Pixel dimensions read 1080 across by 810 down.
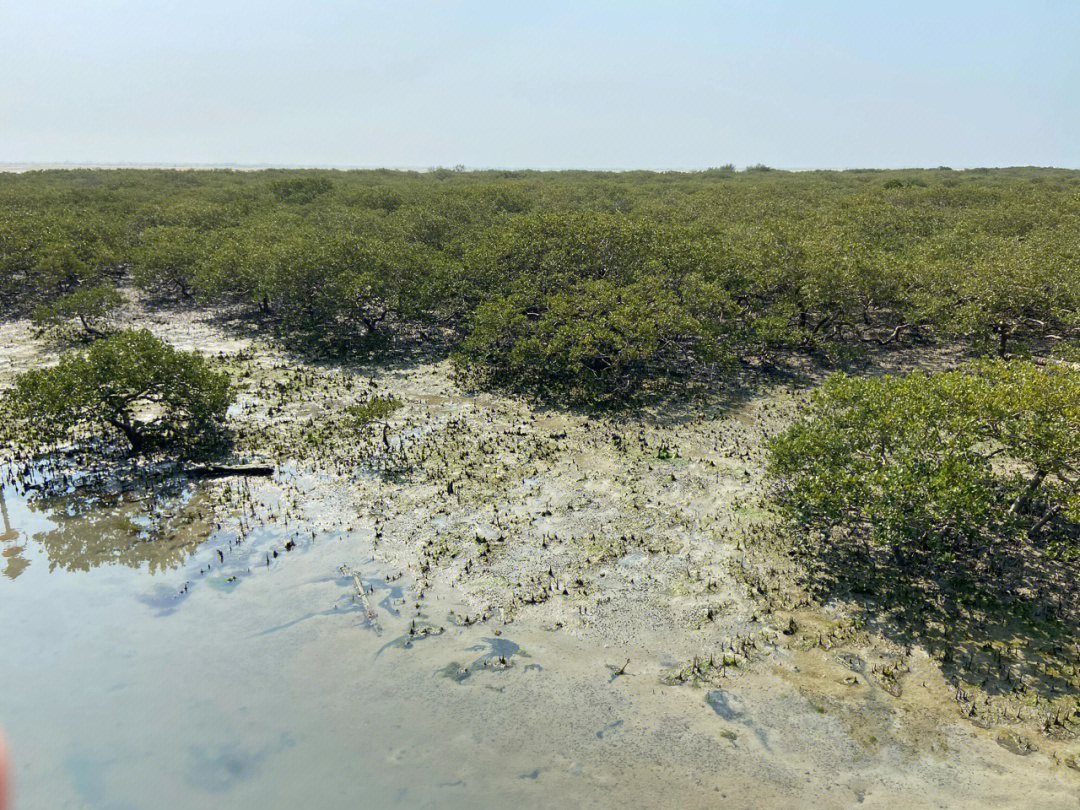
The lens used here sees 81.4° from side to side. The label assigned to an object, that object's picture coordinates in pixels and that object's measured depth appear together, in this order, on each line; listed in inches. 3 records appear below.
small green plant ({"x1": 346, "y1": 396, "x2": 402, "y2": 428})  904.3
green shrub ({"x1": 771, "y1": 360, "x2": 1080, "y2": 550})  553.6
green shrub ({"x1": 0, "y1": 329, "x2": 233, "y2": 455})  809.5
